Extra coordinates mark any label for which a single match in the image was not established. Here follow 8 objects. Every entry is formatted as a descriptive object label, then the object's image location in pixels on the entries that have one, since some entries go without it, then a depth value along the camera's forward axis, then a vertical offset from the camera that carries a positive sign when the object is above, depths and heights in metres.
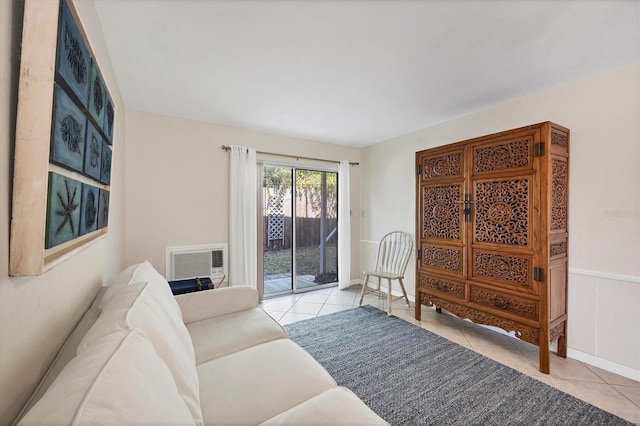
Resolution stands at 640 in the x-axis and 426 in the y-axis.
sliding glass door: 4.14 -0.19
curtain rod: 3.59 +0.94
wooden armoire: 2.18 -0.10
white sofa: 0.58 -0.52
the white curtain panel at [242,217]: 3.57 -0.01
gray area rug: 1.69 -1.23
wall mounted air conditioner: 3.24 -0.59
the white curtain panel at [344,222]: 4.53 -0.08
